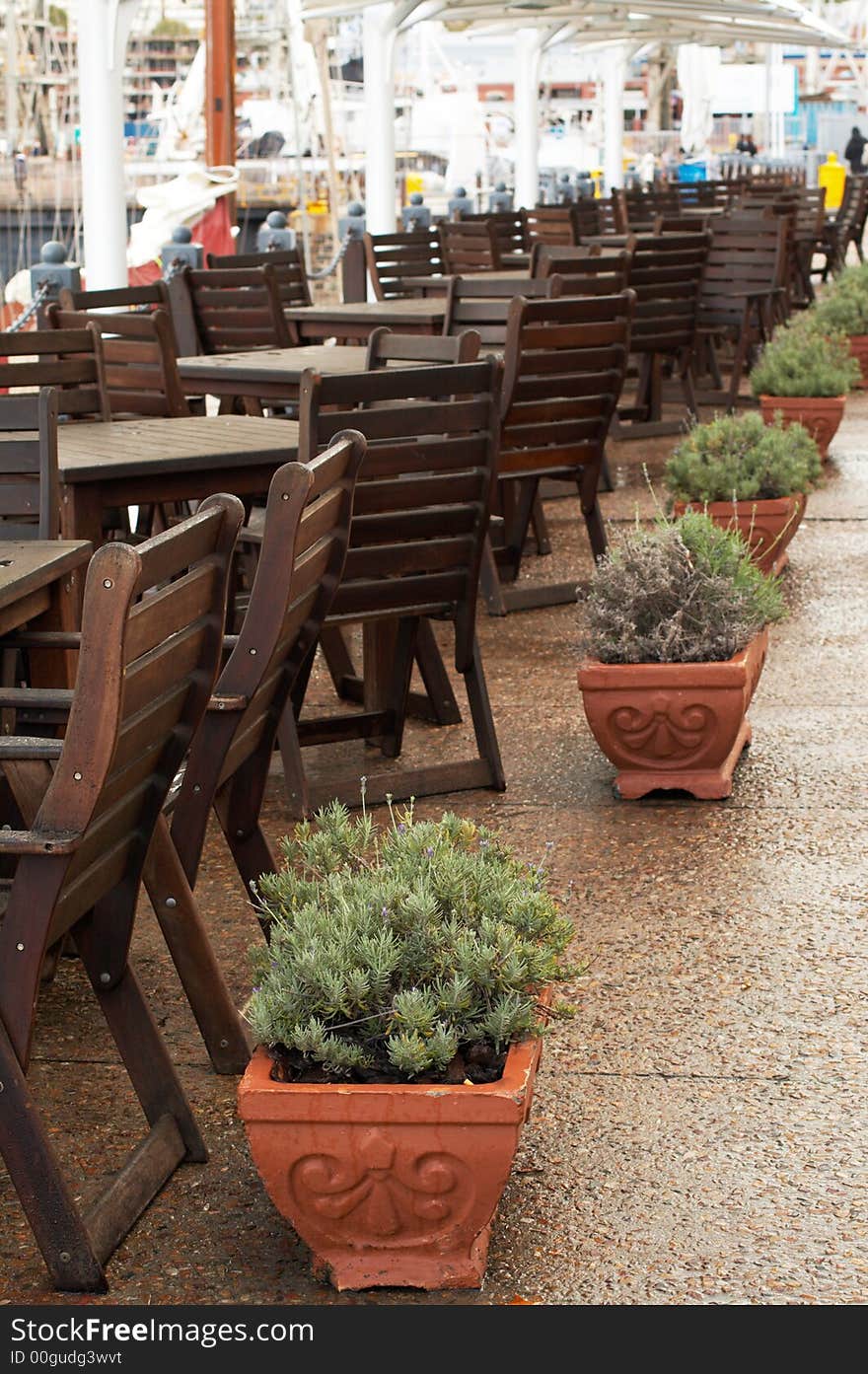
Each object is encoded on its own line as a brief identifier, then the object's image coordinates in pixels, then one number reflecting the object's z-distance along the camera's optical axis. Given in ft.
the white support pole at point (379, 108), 40.09
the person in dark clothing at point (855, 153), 124.47
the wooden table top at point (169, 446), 14.85
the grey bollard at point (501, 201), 63.21
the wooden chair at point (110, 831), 7.37
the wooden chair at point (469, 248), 36.42
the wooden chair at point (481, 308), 22.08
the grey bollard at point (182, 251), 32.33
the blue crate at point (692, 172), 122.07
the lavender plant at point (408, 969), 8.19
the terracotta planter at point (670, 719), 14.88
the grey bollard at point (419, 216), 49.01
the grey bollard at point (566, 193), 63.30
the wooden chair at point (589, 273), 23.04
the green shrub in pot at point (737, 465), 21.90
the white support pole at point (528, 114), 59.16
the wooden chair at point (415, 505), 14.30
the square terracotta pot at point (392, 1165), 8.03
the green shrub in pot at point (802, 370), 30.35
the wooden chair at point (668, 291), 32.58
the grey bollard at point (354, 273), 34.50
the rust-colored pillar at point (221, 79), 51.49
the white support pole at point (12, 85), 65.87
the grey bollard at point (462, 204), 61.34
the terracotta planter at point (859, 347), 43.93
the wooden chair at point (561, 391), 20.74
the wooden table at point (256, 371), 20.75
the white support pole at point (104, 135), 25.23
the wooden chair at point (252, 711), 9.53
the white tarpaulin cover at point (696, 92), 112.27
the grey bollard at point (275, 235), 39.86
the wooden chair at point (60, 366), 15.44
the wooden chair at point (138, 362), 18.65
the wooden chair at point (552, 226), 41.81
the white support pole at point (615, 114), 75.61
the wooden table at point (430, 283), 32.91
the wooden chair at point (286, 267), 29.22
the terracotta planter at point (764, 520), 21.70
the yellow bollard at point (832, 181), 116.98
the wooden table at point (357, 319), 26.61
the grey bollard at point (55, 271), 28.30
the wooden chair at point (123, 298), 21.68
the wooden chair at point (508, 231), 41.30
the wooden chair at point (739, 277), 36.63
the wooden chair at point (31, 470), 12.76
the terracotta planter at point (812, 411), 30.30
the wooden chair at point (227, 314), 25.38
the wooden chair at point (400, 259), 33.99
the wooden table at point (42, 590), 10.37
